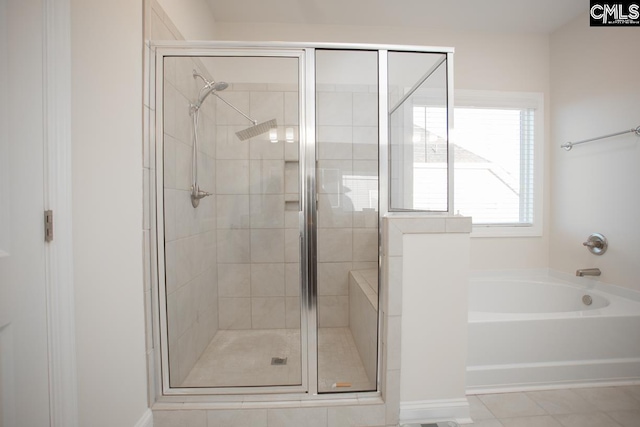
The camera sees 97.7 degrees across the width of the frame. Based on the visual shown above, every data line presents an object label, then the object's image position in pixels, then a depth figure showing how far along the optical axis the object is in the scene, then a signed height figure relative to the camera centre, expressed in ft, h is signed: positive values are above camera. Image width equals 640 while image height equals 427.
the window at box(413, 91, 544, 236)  8.40 +1.29
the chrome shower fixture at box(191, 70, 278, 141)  4.75 +1.48
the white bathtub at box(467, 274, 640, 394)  5.49 -2.86
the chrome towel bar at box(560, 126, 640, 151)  6.29 +1.72
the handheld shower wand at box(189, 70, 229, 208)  4.76 +1.52
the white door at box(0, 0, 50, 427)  2.54 -0.13
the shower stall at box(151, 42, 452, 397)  4.63 +0.22
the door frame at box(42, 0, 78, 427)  2.84 +0.04
